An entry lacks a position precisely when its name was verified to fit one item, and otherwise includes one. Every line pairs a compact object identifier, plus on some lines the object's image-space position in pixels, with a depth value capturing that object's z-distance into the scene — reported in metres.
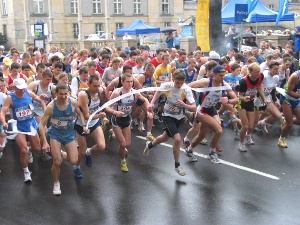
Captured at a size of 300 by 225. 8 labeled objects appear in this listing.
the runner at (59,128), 7.14
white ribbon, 7.85
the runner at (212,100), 8.38
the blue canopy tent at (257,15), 22.70
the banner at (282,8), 19.70
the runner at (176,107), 7.96
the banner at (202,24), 13.60
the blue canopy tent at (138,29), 32.46
